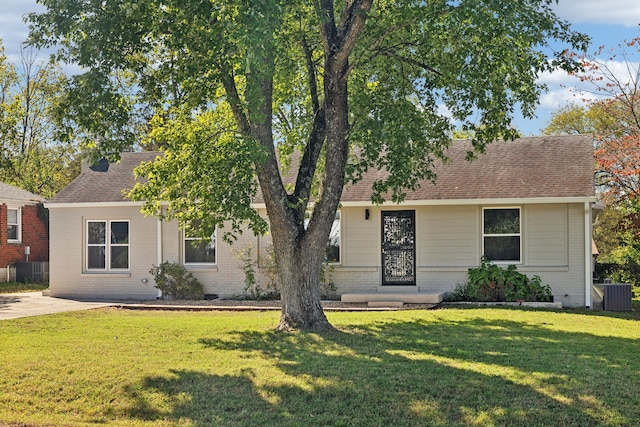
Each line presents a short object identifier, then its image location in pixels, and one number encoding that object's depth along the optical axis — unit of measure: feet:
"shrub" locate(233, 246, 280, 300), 67.26
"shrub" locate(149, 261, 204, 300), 69.62
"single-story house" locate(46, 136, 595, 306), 63.10
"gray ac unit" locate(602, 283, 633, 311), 60.80
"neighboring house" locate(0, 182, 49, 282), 94.22
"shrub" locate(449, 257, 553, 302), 61.87
